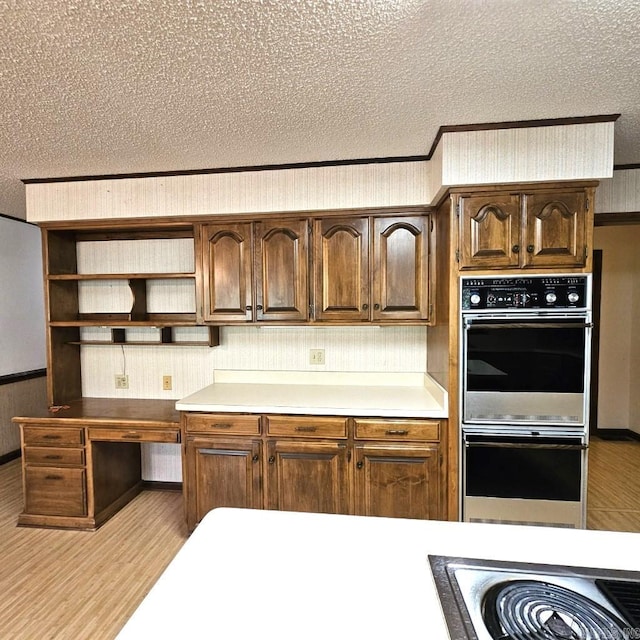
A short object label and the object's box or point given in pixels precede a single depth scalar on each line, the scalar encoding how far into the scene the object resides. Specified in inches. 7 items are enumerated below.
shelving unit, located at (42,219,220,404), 113.0
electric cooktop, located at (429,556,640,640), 26.0
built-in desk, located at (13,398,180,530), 101.1
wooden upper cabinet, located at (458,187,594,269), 80.0
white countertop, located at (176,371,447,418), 90.8
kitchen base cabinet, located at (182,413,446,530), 88.7
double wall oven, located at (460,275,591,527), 80.1
